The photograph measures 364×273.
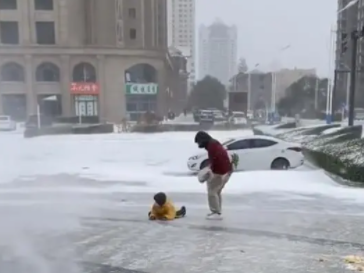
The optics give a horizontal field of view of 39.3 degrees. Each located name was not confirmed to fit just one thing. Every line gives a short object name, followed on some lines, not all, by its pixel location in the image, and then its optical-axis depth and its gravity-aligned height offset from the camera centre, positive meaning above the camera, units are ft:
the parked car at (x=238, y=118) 124.72 -6.51
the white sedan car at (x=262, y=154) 48.55 -5.83
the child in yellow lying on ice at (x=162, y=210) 26.55 -6.15
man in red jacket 25.05 -3.40
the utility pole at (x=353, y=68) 68.13 +3.57
